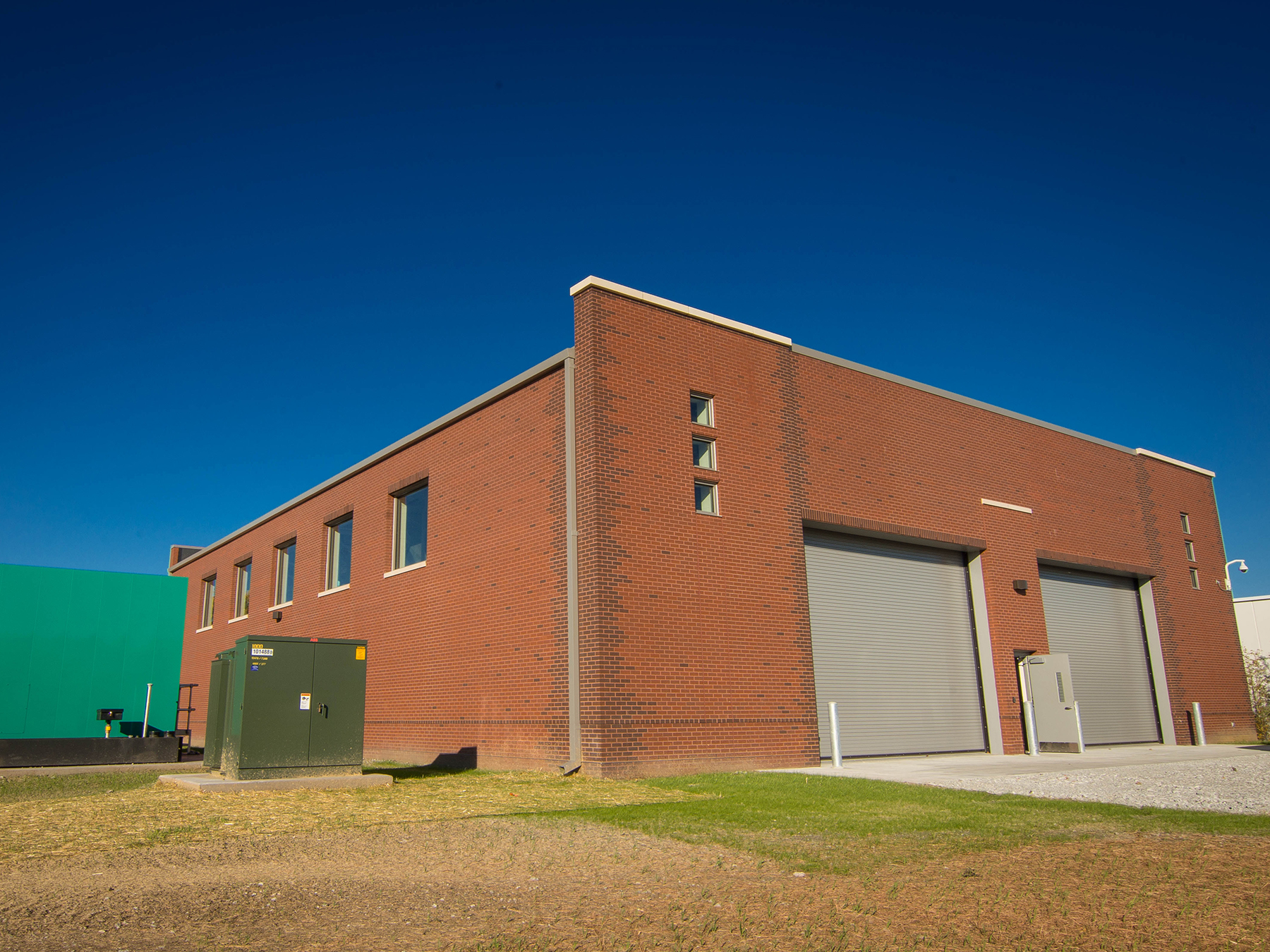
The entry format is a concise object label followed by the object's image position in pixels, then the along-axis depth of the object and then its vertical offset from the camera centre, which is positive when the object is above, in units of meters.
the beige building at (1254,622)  33.44 +2.44
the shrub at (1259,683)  28.11 +0.21
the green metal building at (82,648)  26.64 +2.26
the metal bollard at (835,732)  15.84 -0.49
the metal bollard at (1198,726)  23.19 -0.84
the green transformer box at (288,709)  12.07 +0.13
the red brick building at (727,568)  14.70 +2.70
